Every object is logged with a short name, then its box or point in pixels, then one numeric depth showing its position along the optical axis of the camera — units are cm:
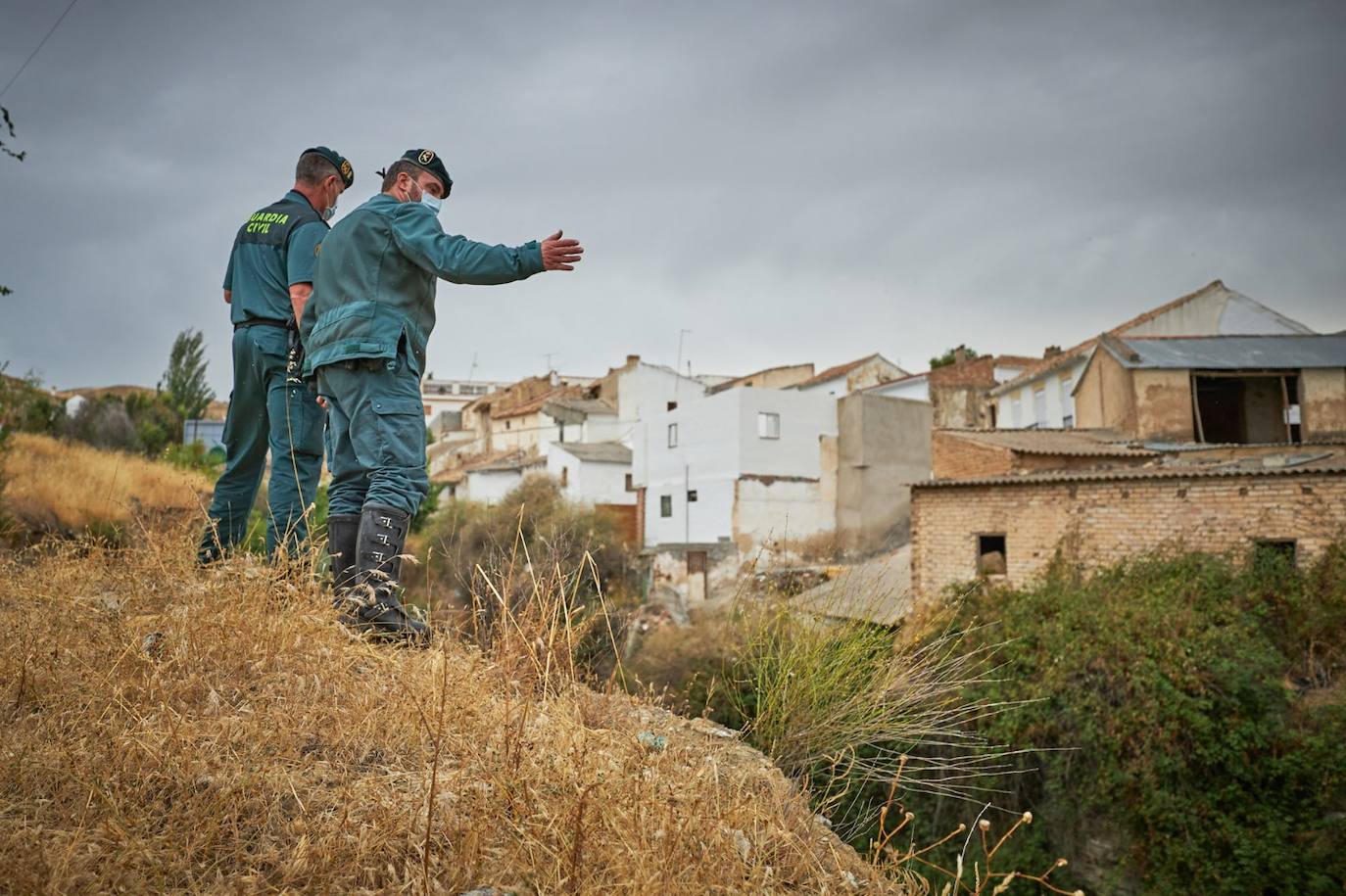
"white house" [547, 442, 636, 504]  3625
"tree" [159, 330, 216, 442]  2744
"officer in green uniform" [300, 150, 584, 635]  350
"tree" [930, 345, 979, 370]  4397
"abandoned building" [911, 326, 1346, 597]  1669
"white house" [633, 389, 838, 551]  3183
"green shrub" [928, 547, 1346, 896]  1310
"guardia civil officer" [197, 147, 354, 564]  443
